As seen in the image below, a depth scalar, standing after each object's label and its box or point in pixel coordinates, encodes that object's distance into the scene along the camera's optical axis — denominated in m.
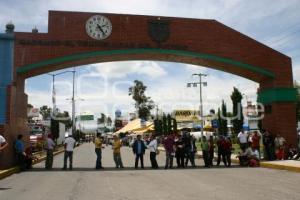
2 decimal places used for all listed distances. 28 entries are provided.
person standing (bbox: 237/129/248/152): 16.27
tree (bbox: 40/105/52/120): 93.72
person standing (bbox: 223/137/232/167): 16.02
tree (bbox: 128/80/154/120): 79.45
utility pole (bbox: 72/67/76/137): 60.97
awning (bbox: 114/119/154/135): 43.91
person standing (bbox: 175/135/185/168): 15.66
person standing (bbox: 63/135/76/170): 14.90
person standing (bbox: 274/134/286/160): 16.35
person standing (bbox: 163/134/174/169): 15.37
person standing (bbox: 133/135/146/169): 15.53
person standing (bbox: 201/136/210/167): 15.76
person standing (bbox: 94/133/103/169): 15.17
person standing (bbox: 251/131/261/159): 16.48
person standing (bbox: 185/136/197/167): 15.80
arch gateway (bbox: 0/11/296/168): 15.44
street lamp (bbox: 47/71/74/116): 42.10
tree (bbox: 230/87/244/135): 43.52
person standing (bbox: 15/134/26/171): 14.18
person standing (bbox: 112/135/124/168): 15.48
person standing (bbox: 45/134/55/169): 15.04
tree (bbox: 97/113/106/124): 130.15
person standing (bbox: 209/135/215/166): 16.02
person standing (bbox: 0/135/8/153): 11.11
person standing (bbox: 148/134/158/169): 15.39
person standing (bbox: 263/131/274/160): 16.69
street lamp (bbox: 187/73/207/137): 42.28
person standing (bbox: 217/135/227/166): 16.05
